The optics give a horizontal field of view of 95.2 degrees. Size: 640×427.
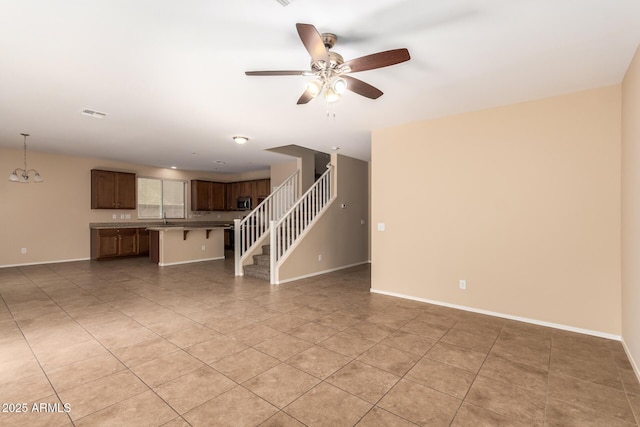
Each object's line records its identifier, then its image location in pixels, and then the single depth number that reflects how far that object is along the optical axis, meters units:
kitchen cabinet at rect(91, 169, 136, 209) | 7.71
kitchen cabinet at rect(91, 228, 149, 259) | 7.59
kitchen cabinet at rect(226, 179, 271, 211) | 9.62
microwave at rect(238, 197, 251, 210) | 10.06
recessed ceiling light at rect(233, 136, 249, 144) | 5.25
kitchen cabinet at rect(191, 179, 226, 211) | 9.69
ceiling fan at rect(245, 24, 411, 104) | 1.98
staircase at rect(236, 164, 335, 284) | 5.36
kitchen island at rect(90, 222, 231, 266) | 7.03
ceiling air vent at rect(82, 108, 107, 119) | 4.04
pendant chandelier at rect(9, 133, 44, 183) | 5.93
